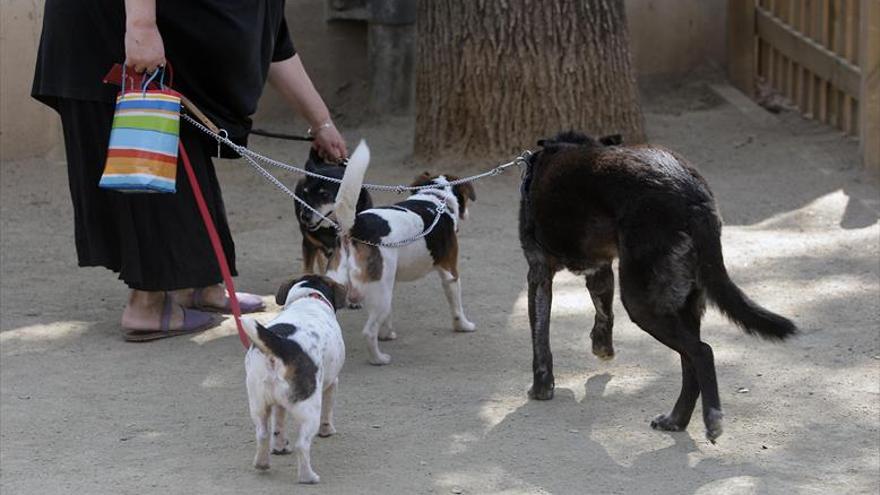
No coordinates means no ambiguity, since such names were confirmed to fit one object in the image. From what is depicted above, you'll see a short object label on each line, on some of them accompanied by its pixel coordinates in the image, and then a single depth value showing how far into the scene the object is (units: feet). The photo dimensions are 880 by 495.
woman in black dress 32.34
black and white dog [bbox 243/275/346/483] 24.30
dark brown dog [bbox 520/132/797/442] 26.41
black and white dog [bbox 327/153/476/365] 31.64
